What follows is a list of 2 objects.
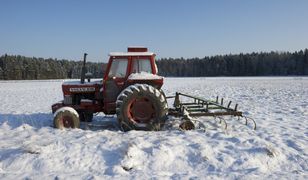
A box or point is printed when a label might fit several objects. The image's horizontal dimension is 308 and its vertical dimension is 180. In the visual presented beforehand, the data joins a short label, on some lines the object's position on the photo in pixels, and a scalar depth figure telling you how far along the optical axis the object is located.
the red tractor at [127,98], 6.52
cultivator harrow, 6.51
